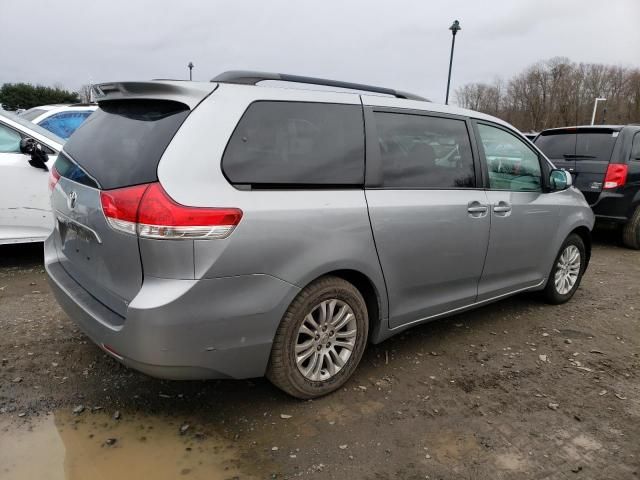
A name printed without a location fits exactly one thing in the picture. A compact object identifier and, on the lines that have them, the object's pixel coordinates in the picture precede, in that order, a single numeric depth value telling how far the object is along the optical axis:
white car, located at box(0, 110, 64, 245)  4.84
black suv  7.00
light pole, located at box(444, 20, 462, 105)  17.80
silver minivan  2.25
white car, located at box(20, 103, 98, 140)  8.04
